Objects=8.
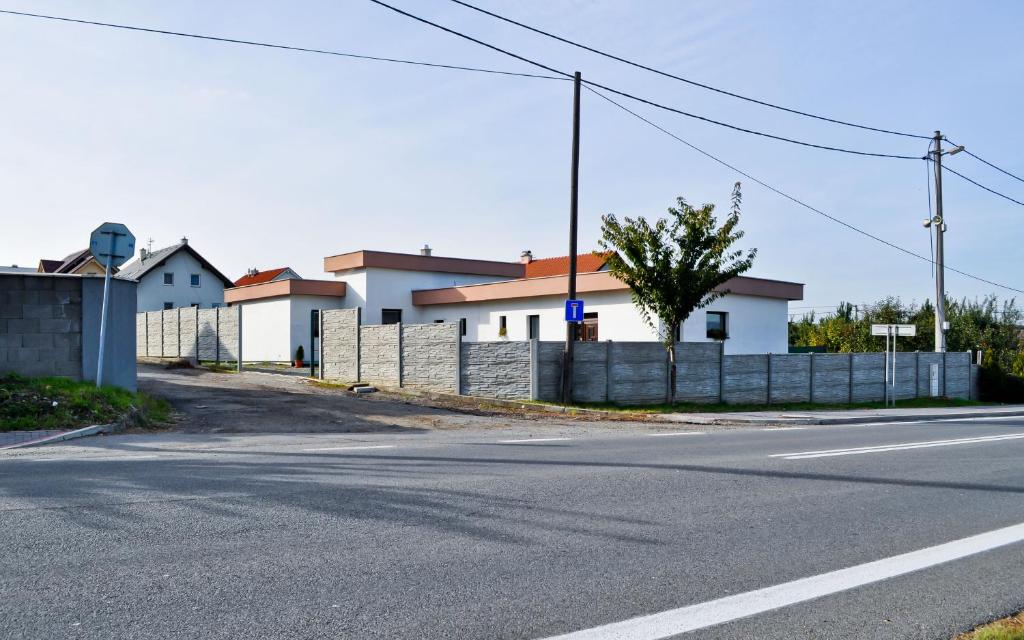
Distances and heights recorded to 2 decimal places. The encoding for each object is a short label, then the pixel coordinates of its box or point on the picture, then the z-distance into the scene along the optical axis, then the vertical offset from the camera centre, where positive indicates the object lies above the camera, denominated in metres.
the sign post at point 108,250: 15.03 +1.70
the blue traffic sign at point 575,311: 19.45 +0.65
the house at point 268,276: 53.97 +4.37
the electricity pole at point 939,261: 28.23 +2.81
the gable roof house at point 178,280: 50.78 +3.82
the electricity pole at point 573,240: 20.28 +2.55
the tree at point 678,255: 20.36 +2.12
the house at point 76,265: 56.50 +5.43
